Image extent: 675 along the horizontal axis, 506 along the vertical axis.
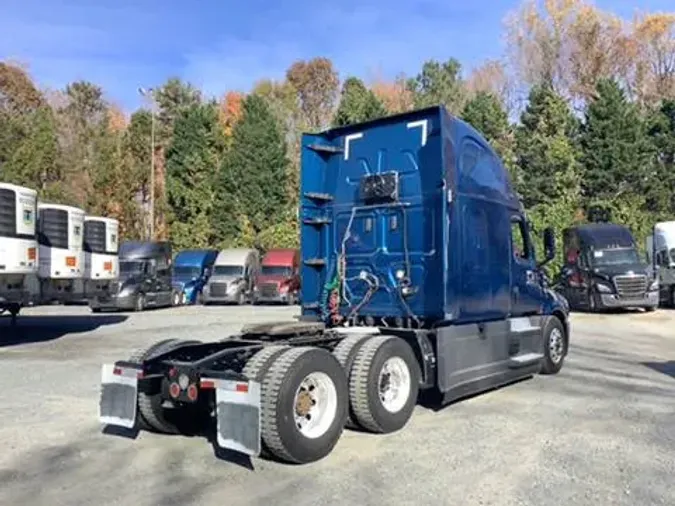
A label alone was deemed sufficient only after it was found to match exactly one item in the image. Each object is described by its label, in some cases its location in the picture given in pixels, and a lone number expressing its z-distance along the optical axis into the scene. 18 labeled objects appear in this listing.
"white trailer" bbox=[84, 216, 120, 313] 17.80
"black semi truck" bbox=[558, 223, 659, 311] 23.75
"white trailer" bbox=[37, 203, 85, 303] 15.95
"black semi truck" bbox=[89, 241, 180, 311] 27.05
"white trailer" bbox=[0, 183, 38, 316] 13.66
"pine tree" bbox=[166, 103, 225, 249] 46.19
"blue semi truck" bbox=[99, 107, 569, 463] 6.51
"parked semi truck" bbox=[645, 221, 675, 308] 26.48
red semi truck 32.25
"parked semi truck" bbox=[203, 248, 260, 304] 32.50
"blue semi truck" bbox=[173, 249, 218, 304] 34.12
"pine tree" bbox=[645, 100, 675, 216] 40.25
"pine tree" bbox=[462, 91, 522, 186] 43.34
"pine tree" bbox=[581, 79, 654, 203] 40.31
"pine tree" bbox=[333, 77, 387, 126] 44.75
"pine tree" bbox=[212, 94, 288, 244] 45.78
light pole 46.12
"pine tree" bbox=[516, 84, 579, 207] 39.34
